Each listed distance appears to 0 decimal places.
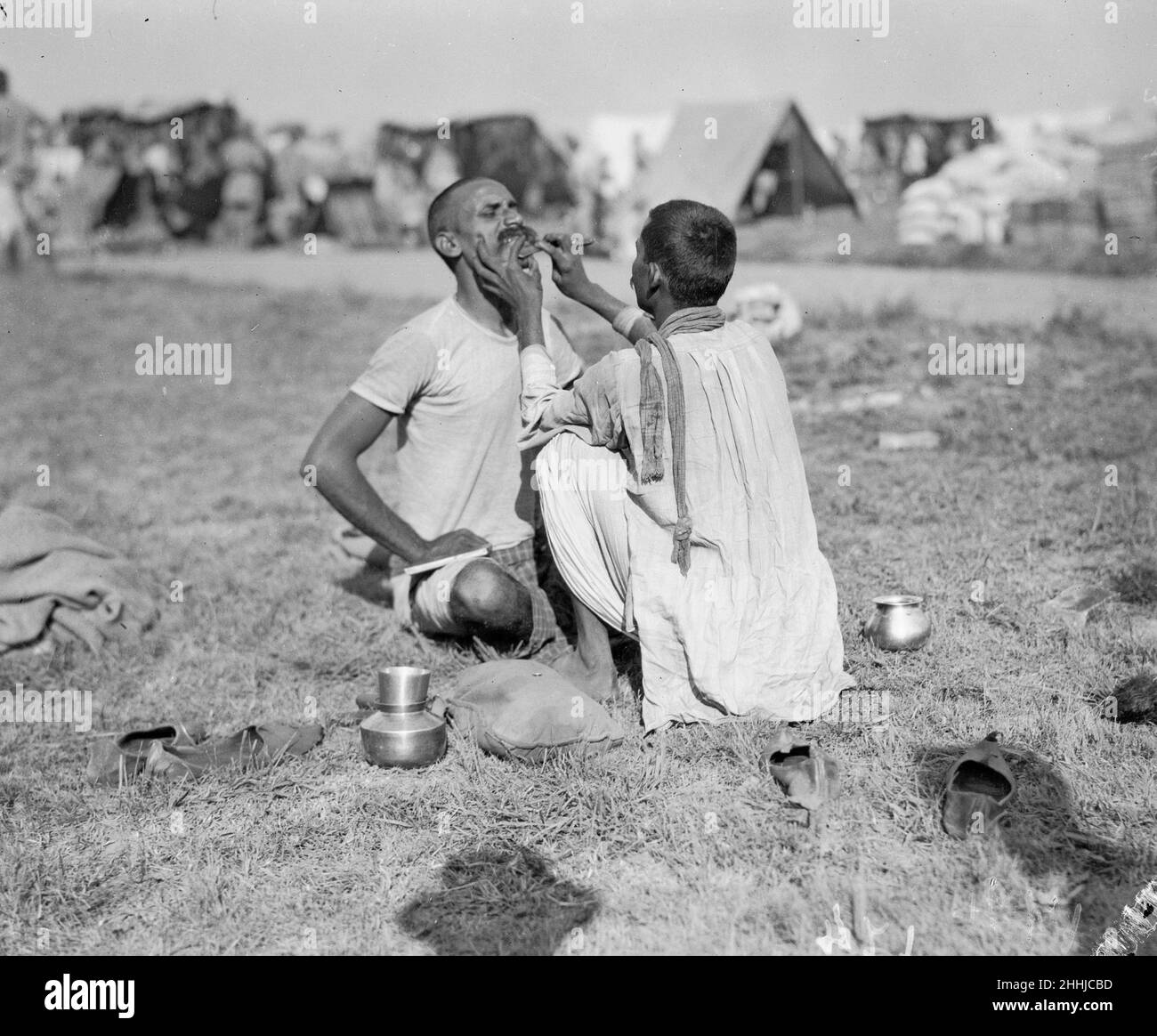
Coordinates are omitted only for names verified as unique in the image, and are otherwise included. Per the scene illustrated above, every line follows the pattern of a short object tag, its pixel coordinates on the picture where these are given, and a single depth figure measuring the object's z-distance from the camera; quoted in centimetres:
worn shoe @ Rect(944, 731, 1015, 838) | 335
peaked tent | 1555
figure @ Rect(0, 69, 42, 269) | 1659
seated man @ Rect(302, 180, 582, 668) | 481
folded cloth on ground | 527
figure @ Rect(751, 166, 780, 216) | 1620
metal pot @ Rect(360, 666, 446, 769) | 399
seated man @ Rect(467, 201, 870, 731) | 394
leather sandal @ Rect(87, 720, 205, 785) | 404
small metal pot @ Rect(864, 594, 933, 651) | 462
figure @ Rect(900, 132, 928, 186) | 1708
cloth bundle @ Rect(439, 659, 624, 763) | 396
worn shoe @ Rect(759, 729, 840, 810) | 350
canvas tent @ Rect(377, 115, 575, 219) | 1894
